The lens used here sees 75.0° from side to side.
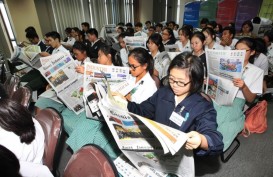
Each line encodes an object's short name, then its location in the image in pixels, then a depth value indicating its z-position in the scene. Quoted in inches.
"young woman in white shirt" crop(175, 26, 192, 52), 122.3
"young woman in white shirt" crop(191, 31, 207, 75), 88.2
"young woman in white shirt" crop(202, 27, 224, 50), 109.7
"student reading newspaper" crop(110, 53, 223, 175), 33.8
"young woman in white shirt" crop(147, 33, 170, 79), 94.0
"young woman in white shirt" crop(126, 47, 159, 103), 57.1
